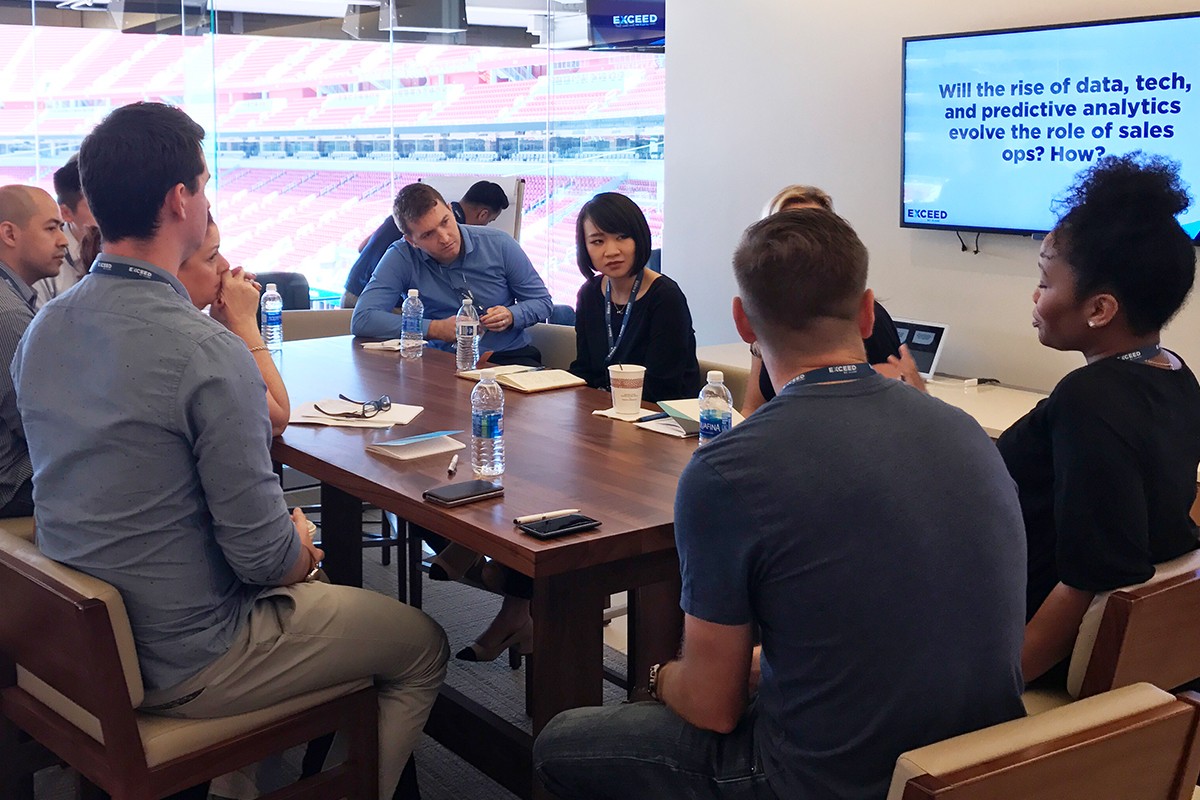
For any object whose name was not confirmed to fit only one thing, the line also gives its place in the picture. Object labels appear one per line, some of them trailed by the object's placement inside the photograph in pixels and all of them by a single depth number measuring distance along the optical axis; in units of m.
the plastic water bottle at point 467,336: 3.70
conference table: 2.05
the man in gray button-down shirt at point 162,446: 1.90
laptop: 4.40
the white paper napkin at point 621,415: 3.00
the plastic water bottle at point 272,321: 4.18
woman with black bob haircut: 3.53
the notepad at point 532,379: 3.43
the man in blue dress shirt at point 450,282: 4.40
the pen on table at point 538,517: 2.06
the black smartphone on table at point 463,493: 2.20
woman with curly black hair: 1.75
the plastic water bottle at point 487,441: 2.45
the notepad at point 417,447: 2.58
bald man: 2.62
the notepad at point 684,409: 2.84
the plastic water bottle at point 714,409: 2.62
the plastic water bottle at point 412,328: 3.99
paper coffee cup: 3.00
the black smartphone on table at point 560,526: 2.00
